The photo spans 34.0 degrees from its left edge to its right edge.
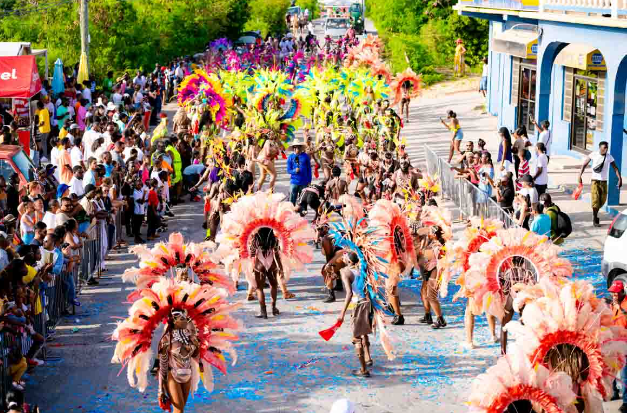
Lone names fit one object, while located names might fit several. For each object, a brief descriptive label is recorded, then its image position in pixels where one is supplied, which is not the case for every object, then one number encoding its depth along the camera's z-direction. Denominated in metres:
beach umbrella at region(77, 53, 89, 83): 29.81
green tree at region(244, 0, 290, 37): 59.56
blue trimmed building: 20.53
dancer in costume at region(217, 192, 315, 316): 13.94
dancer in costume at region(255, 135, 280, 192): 20.78
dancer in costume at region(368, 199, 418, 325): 13.52
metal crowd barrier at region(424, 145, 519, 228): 17.45
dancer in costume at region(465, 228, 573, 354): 11.90
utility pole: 30.86
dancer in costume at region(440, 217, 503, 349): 12.60
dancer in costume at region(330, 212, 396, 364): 12.05
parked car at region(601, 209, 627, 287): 14.29
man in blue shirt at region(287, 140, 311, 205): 19.62
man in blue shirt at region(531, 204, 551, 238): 15.45
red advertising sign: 23.44
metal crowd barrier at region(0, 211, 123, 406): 10.98
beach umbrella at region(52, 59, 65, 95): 27.19
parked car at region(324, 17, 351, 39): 60.71
